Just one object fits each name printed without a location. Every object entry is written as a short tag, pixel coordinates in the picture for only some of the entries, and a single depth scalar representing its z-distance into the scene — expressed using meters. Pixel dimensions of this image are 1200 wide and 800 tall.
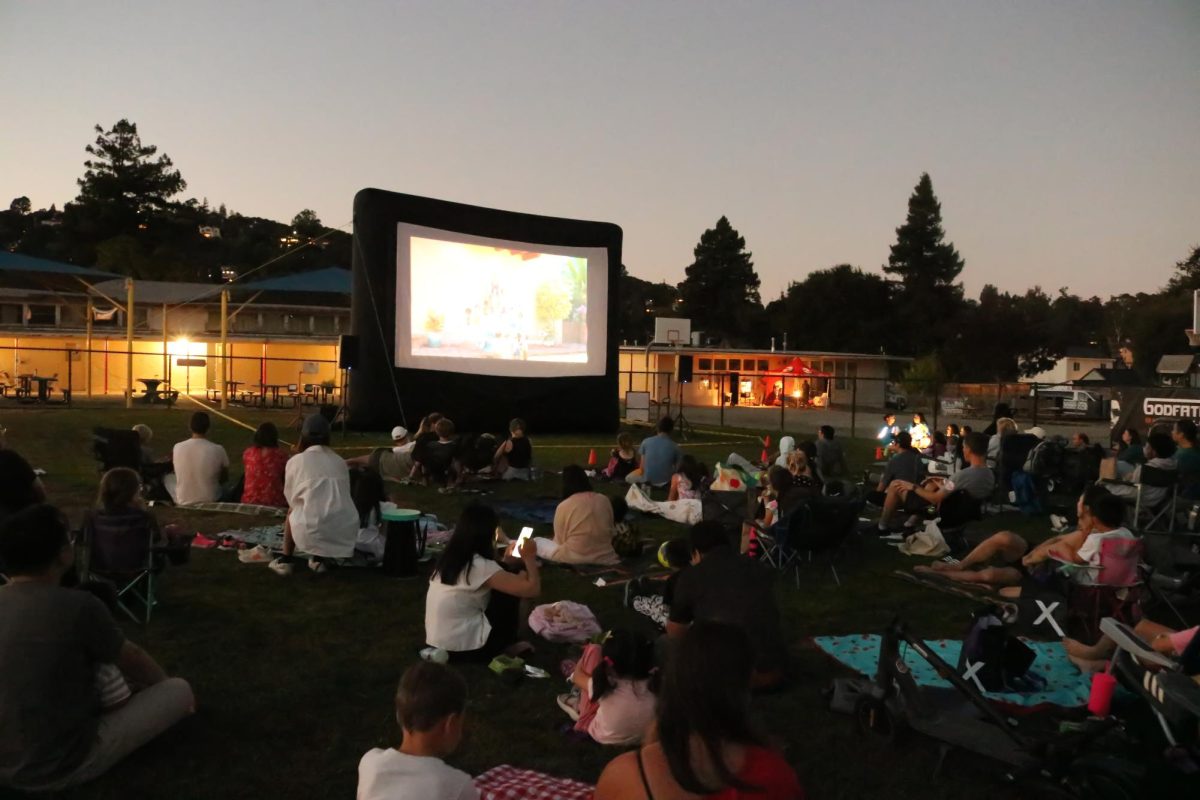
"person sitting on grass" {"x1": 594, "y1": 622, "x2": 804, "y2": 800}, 1.97
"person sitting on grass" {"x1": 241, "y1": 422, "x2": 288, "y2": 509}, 9.35
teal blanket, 4.86
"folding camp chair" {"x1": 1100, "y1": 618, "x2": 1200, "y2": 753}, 3.38
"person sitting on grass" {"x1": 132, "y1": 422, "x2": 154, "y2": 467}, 9.59
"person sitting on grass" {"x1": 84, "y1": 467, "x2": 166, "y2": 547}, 5.50
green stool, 7.13
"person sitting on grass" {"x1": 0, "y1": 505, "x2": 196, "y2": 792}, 3.20
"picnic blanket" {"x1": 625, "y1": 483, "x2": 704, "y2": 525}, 9.89
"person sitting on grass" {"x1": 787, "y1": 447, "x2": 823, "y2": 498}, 8.59
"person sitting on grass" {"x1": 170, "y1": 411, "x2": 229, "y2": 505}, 9.42
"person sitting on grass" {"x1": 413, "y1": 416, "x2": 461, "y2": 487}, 11.70
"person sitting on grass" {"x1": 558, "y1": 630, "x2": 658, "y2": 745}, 3.97
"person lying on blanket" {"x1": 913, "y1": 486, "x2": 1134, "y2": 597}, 5.78
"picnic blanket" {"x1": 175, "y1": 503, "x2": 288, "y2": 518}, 9.38
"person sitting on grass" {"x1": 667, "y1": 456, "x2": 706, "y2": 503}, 10.29
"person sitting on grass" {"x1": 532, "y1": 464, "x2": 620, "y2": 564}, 7.49
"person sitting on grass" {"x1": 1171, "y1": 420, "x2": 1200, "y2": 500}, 9.02
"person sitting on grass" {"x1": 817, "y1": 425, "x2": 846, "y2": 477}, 11.35
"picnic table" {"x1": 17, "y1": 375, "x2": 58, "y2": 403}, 22.77
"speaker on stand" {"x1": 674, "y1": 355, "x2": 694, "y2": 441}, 22.23
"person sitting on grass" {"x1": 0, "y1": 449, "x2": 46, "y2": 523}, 5.29
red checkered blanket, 3.43
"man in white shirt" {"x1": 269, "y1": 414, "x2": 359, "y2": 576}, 6.91
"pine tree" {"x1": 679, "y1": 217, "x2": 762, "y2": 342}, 76.75
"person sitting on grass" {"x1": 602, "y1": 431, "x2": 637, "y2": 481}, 13.03
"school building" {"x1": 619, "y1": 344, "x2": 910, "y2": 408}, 39.12
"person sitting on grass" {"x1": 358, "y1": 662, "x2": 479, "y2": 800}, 2.60
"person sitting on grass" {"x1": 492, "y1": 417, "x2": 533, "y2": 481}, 12.38
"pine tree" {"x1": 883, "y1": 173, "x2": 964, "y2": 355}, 65.75
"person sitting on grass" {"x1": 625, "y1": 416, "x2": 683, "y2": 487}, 11.58
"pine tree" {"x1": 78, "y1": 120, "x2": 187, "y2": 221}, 54.06
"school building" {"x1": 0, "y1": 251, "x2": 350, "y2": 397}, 29.69
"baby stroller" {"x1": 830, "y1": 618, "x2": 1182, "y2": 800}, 3.28
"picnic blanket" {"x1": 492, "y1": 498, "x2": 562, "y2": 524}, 9.85
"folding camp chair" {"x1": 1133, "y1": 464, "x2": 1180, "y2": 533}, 8.59
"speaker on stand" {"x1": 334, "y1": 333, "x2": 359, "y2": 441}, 16.98
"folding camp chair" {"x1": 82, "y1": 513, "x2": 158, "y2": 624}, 5.50
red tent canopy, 41.38
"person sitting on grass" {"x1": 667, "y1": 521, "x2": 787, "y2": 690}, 4.51
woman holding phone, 4.86
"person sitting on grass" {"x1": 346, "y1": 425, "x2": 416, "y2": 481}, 12.36
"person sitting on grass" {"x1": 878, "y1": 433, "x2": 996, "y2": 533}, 8.52
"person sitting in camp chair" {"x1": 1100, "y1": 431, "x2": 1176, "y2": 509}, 9.03
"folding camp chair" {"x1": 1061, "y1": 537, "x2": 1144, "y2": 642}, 5.52
